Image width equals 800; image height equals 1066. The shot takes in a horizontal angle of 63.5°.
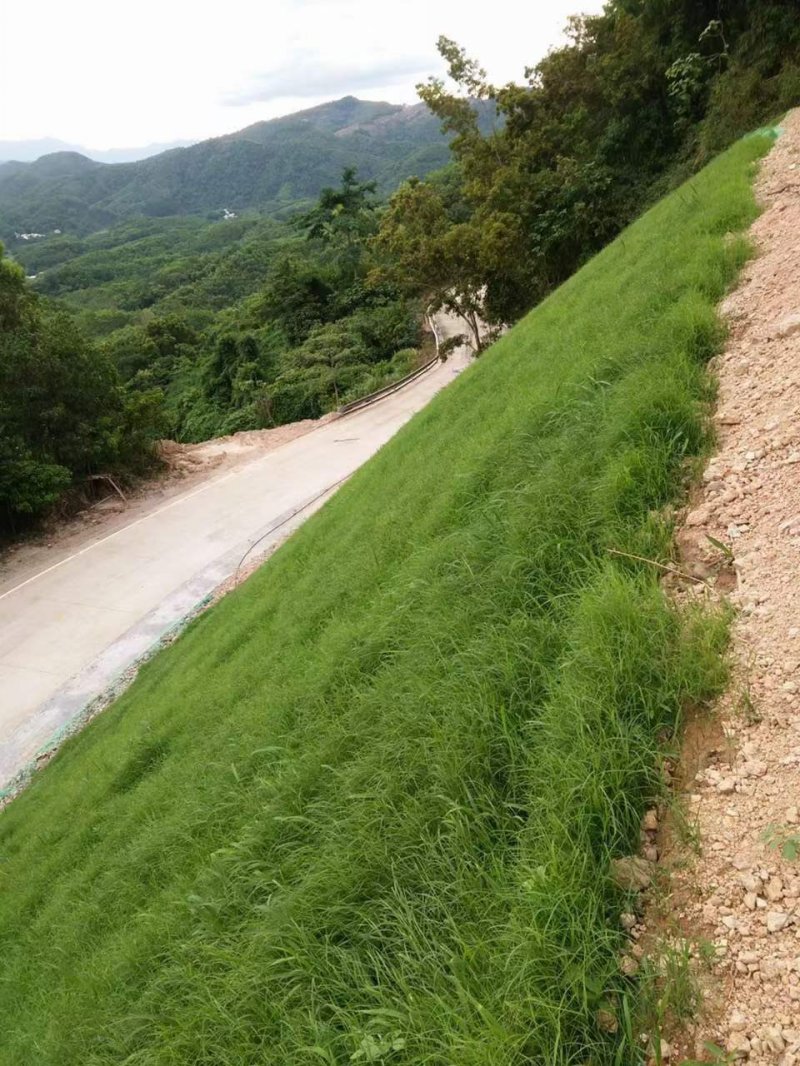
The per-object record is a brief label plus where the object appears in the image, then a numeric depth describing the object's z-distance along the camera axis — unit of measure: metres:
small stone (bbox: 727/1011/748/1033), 1.52
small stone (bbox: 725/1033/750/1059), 1.48
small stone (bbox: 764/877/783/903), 1.69
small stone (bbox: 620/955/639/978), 1.73
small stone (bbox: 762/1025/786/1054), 1.46
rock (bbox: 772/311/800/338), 4.04
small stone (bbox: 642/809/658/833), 2.03
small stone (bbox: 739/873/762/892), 1.73
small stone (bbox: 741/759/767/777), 1.97
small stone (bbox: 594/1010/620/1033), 1.68
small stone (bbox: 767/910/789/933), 1.65
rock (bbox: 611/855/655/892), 1.91
